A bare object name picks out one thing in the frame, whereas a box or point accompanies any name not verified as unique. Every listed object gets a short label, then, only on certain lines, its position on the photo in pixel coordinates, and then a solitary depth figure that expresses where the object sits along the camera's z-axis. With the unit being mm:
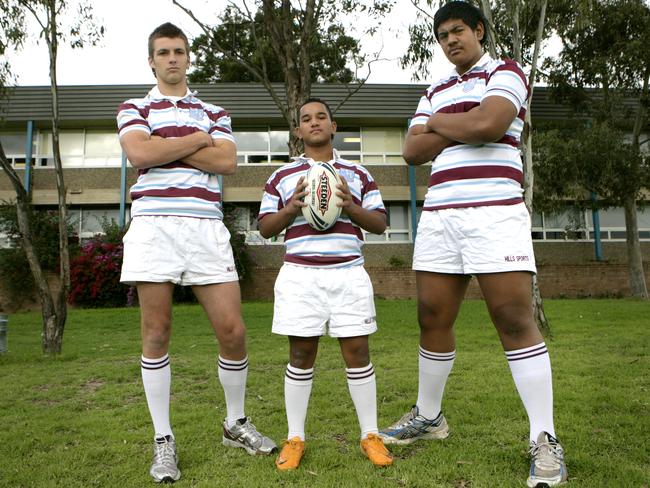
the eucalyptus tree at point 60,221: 8148
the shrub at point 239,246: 20258
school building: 21797
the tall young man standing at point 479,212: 3008
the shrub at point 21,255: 20016
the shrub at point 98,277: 19359
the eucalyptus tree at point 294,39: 9516
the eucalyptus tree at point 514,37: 9094
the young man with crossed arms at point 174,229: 3279
